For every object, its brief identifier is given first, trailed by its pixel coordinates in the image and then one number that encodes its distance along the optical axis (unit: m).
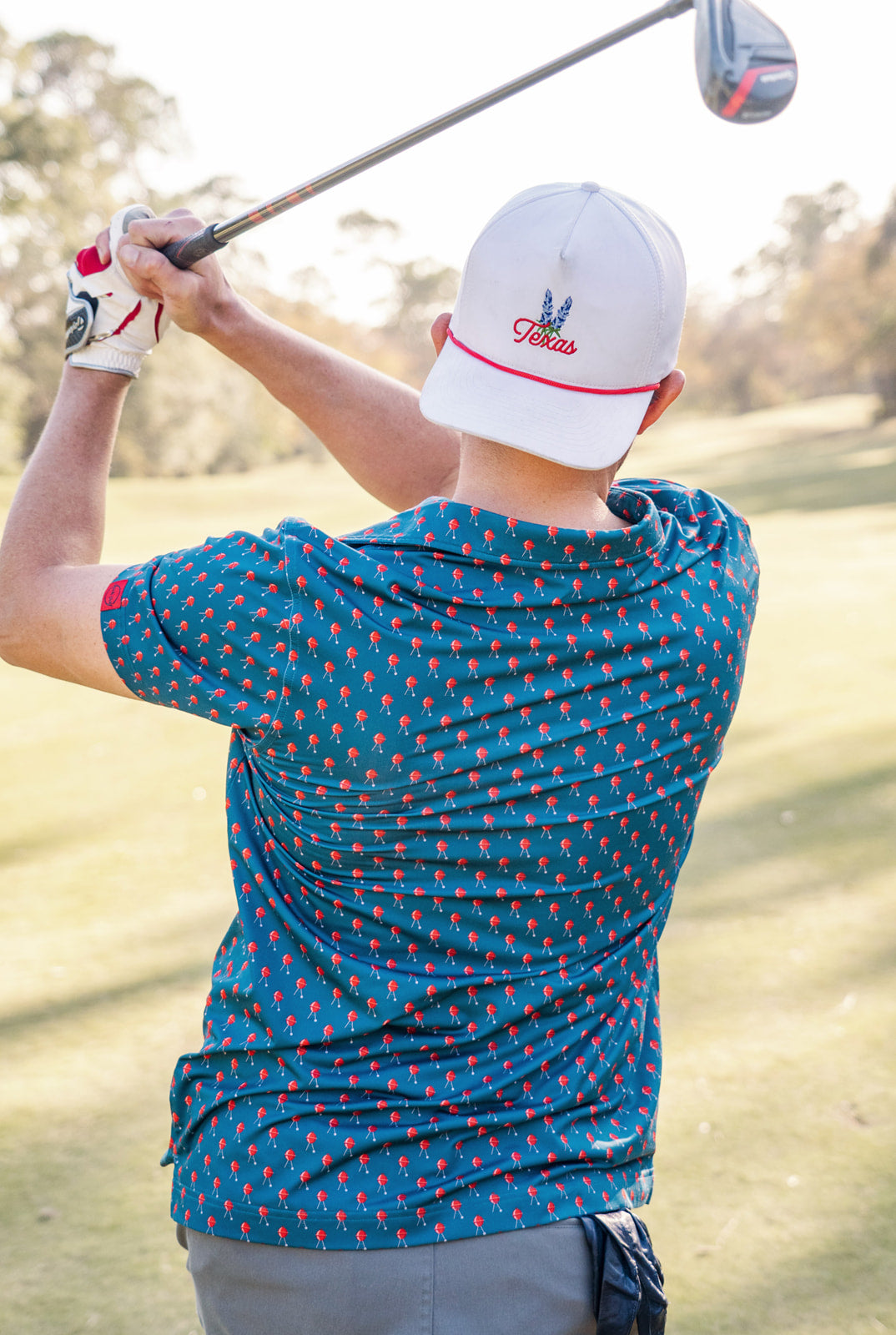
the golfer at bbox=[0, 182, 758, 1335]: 2.10
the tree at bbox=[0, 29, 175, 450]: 36.55
